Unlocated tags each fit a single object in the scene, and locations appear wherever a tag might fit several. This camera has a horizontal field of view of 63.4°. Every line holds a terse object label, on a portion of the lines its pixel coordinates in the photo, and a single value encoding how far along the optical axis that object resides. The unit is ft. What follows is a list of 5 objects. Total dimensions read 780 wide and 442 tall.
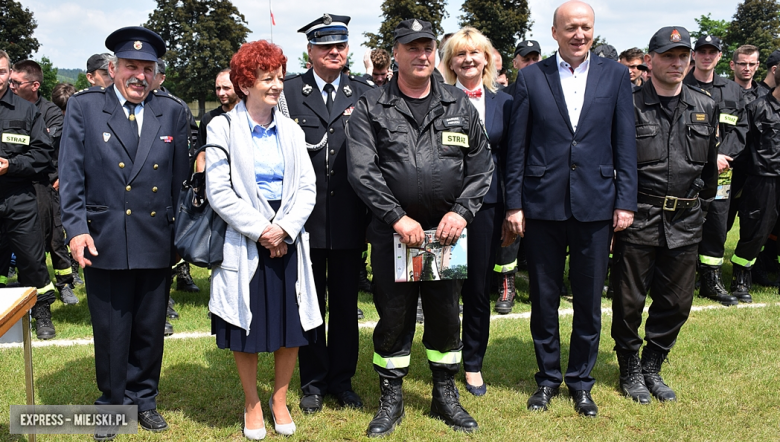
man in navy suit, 13.66
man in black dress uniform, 13.80
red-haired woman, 12.22
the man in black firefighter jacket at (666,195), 14.33
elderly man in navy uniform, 12.58
